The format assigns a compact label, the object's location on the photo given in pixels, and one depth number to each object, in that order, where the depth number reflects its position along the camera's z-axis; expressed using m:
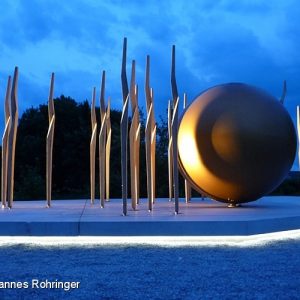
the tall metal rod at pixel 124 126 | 10.75
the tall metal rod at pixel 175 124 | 10.88
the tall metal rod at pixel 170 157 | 16.33
